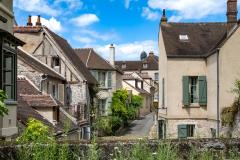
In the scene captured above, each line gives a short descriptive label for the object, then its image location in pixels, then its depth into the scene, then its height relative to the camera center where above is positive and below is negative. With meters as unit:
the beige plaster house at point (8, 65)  13.27 +0.62
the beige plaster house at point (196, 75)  27.33 +0.66
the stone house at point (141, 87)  74.61 -0.32
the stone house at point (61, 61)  31.23 +1.68
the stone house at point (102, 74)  44.62 +1.15
